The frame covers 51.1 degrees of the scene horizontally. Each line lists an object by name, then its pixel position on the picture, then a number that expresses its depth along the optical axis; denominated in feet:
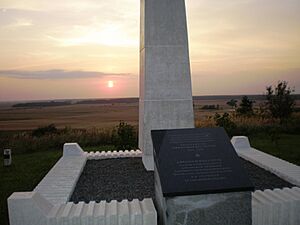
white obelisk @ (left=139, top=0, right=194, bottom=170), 24.38
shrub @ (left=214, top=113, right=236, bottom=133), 44.96
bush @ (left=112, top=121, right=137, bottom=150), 34.72
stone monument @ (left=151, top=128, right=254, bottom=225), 12.64
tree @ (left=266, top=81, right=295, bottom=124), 55.62
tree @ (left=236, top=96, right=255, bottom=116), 68.13
